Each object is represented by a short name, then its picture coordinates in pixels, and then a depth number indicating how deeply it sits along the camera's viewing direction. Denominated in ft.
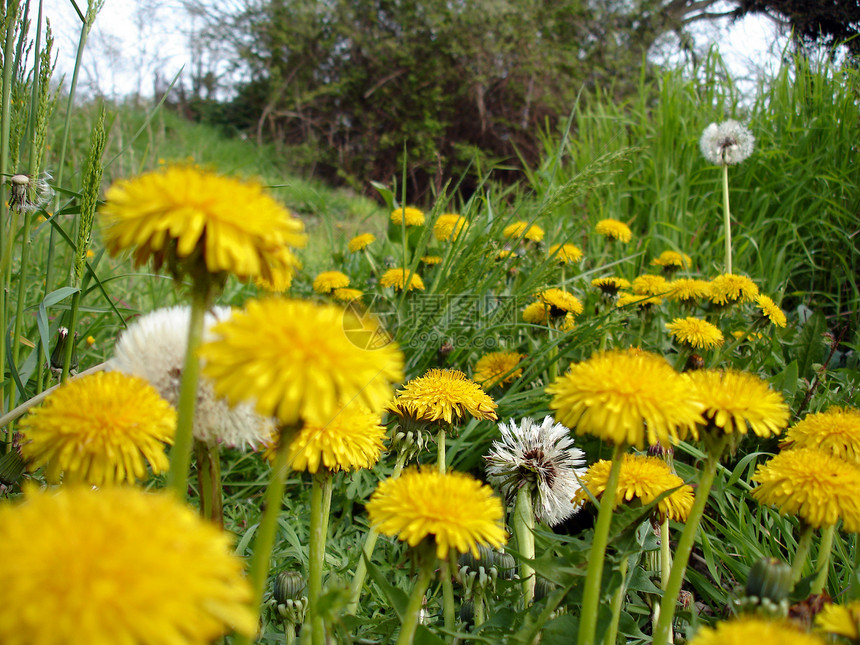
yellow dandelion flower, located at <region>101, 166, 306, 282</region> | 0.73
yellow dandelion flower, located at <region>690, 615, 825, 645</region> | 0.69
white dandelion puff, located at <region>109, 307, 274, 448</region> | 0.94
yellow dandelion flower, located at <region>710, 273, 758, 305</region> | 1.59
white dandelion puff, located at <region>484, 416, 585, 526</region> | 1.18
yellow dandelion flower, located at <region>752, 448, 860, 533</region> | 0.94
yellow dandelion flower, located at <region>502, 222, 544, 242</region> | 1.84
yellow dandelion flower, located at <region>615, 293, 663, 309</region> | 1.66
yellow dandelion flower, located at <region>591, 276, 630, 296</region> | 1.66
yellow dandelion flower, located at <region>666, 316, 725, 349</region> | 1.49
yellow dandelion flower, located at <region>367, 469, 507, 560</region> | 0.84
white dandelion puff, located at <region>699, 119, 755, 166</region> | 2.16
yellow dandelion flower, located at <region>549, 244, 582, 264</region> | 1.75
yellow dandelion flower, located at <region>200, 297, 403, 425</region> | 0.68
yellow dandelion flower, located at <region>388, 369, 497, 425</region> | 1.12
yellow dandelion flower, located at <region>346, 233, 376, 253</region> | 2.09
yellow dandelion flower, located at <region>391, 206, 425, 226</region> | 2.11
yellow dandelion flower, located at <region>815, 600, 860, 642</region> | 0.77
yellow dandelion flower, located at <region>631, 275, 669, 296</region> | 1.70
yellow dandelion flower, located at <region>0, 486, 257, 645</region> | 0.48
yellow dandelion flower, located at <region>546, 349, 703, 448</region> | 0.85
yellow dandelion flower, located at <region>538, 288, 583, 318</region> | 1.58
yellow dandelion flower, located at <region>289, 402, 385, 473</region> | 0.92
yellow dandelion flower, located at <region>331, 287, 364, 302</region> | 1.78
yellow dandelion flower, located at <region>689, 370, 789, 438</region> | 0.90
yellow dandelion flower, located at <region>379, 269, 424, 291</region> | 1.77
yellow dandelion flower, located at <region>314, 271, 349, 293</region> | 1.89
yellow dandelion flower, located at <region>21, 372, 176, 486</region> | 0.82
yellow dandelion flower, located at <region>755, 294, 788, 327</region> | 1.61
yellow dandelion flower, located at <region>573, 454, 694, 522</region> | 1.00
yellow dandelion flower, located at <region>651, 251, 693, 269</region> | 1.90
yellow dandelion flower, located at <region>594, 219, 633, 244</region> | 1.97
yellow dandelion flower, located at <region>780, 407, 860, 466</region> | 1.03
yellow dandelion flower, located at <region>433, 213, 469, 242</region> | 1.82
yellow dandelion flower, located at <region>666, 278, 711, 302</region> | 1.64
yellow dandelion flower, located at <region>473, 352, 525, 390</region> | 1.51
